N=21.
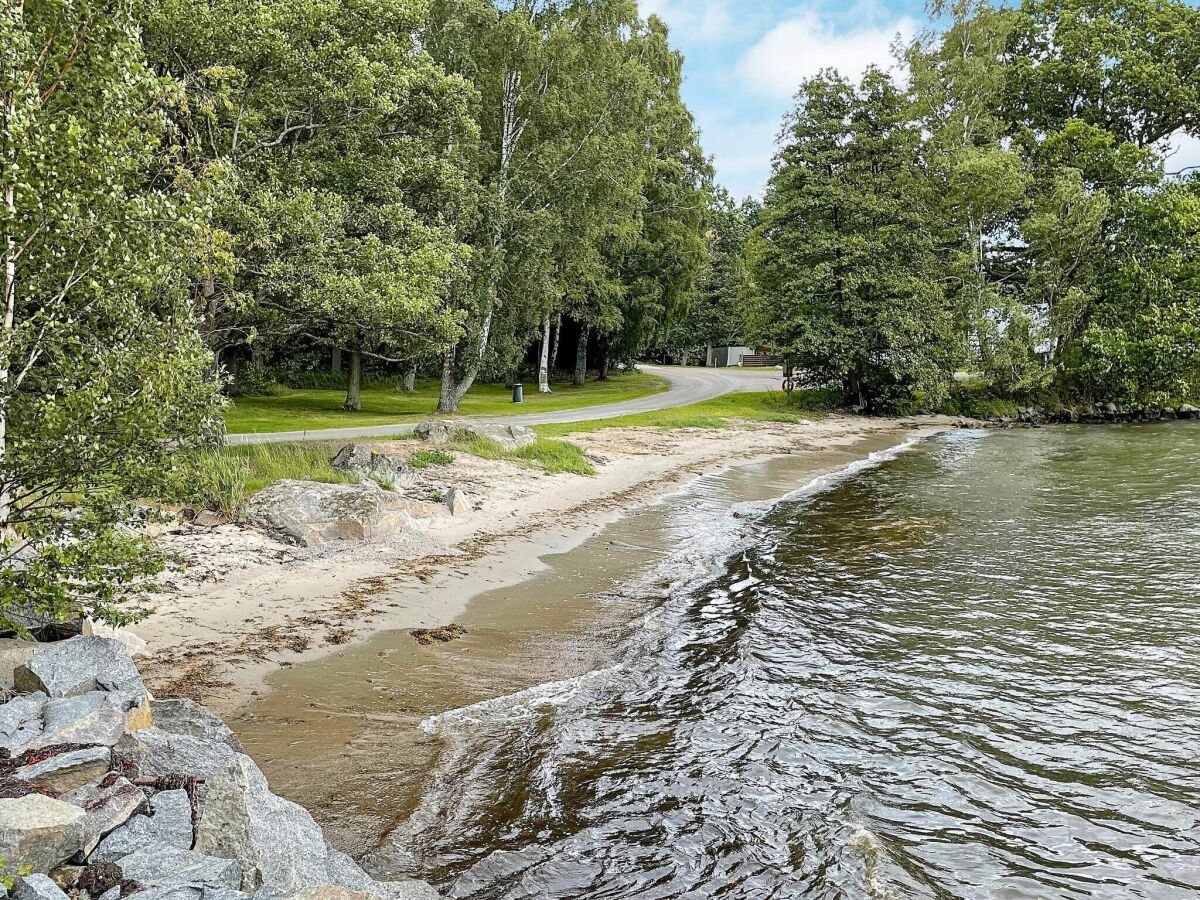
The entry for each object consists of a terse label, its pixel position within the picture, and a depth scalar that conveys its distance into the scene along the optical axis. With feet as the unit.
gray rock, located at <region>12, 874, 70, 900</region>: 10.30
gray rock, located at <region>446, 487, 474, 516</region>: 45.75
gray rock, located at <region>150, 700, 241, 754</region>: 17.37
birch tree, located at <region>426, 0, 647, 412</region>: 85.87
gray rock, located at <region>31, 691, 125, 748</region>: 15.15
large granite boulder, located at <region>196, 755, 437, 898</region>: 12.62
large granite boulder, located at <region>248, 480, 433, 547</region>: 37.65
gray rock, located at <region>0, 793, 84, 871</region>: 11.42
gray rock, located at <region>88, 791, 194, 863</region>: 12.47
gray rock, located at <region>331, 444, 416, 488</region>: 47.80
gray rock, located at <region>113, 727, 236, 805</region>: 14.97
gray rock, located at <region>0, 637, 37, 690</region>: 18.40
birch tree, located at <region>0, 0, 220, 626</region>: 18.11
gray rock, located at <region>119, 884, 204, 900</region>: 11.12
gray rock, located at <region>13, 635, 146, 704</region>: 17.31
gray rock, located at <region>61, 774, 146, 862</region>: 12.49
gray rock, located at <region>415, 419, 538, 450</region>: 61.36
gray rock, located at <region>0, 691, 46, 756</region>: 14.78
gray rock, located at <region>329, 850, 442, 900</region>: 13.16
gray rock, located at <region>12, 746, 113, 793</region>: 13.67
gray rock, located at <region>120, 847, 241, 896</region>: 11.82
